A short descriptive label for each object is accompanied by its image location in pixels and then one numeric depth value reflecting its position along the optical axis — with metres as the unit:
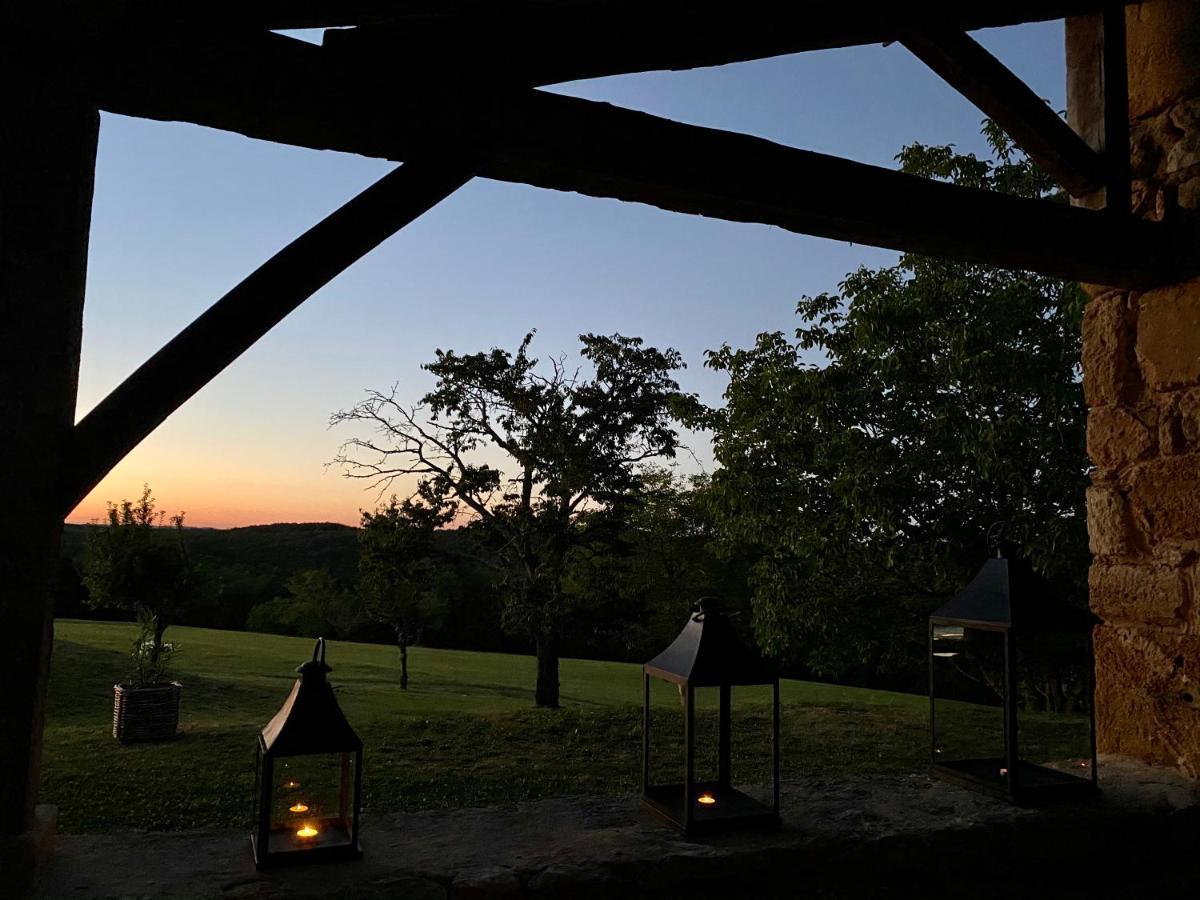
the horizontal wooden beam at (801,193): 1.90
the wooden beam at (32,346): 1.46
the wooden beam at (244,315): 1.53
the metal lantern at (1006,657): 2.17
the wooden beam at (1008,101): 2.47
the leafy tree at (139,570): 7.49
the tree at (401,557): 10.02
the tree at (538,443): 10.25
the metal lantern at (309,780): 1.57
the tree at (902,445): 6.71
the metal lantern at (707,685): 1.85
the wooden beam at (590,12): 1.64
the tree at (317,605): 10.94
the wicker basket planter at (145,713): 6.46
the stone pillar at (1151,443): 2.40
